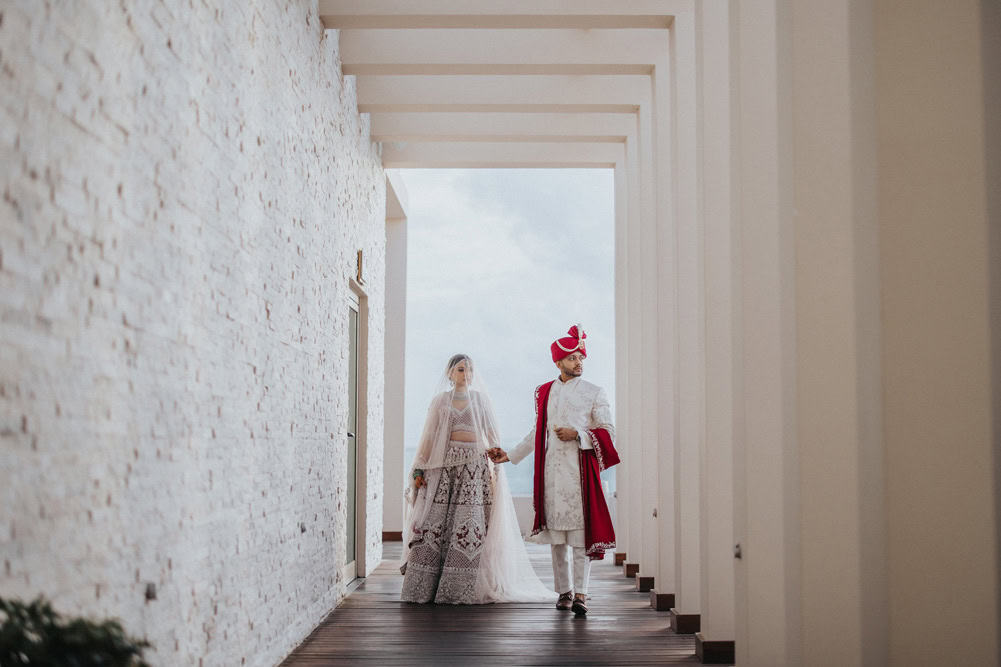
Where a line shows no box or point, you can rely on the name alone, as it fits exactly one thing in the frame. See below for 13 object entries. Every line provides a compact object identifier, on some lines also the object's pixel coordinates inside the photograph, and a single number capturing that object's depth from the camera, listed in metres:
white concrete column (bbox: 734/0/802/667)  3.36
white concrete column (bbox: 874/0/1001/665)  2.85
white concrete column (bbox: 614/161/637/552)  8.49
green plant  1.53
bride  6.68
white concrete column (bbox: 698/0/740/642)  4.73
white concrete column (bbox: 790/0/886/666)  2.98
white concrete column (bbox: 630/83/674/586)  6.41
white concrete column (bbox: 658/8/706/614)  5.53
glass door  7.74
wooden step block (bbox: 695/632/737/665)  4.70
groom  6.17
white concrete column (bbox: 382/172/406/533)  10.61
